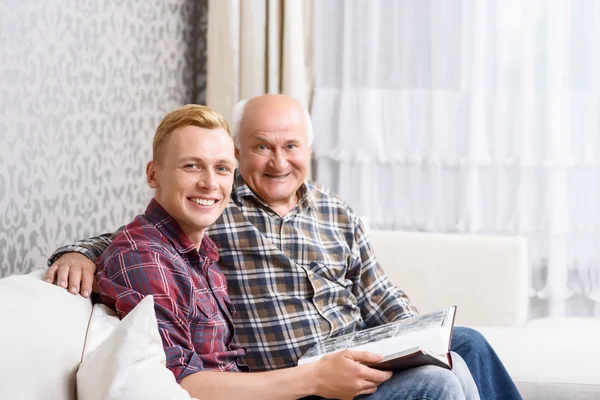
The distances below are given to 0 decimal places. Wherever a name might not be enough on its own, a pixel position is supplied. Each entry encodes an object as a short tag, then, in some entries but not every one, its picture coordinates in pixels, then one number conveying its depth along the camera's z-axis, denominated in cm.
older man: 254
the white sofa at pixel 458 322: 200
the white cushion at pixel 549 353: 275
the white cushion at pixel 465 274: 314
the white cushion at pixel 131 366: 199
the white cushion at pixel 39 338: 196
